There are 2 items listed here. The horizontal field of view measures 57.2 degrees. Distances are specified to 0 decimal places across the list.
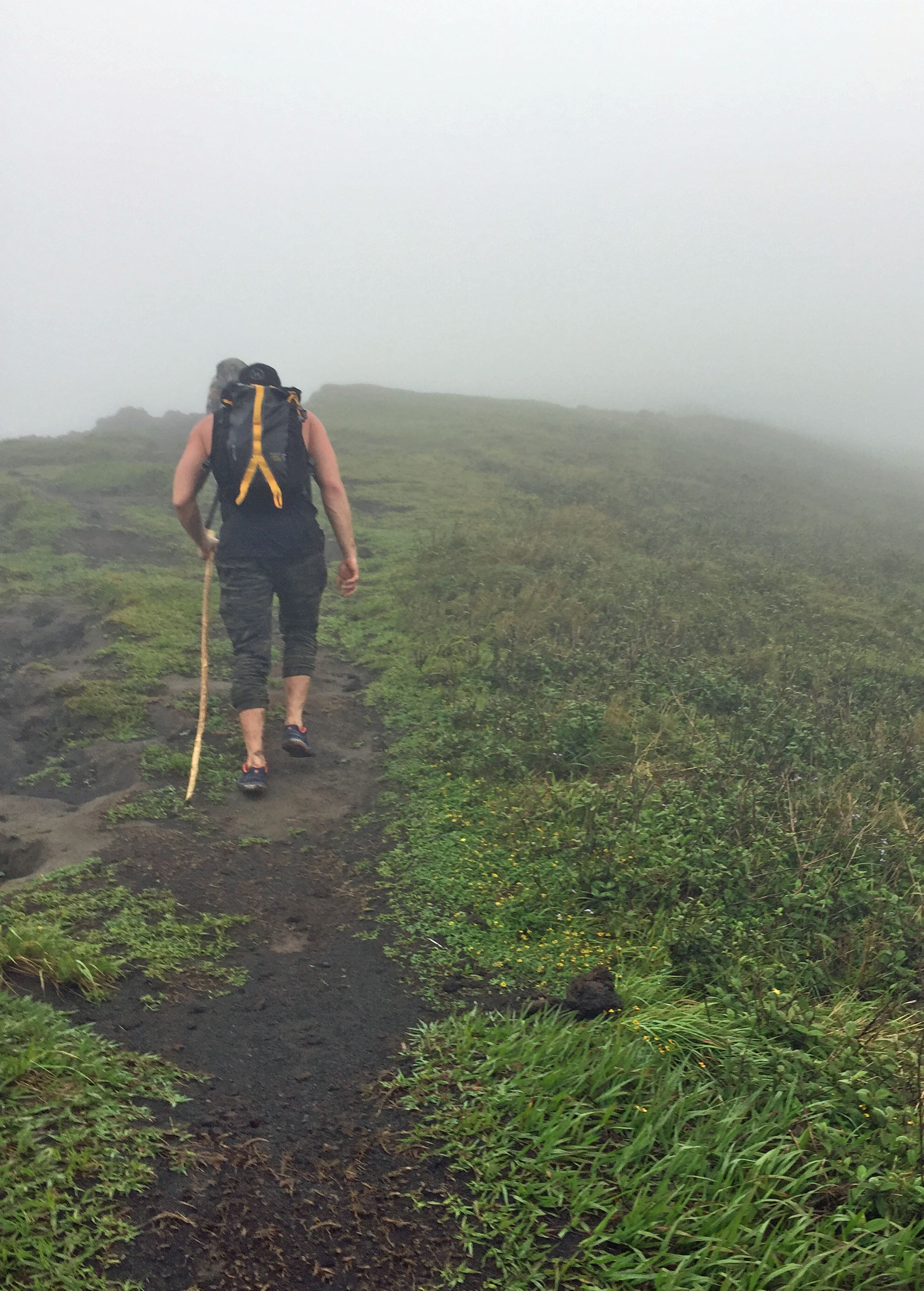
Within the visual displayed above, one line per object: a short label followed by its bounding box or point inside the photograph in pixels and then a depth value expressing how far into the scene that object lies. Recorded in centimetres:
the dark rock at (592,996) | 331
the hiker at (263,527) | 556
